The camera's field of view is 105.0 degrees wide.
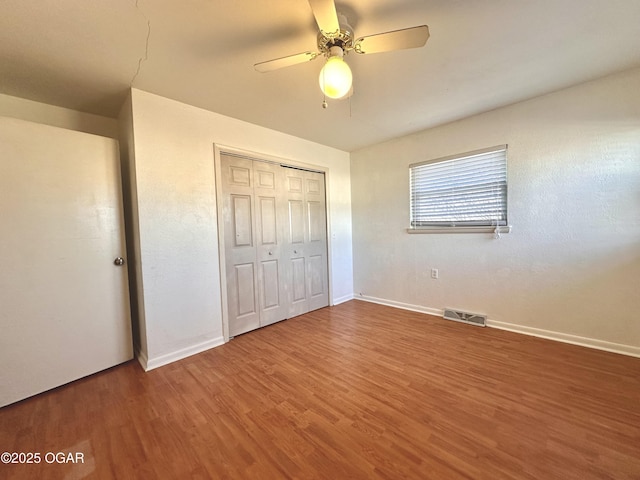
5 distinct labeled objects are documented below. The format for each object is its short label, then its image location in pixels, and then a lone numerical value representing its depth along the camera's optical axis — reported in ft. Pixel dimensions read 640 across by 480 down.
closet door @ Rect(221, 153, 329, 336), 9.08
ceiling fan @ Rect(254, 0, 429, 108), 4.14
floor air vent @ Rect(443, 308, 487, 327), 9.38
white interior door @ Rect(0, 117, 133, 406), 5.72
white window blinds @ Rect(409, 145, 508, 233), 8.98
